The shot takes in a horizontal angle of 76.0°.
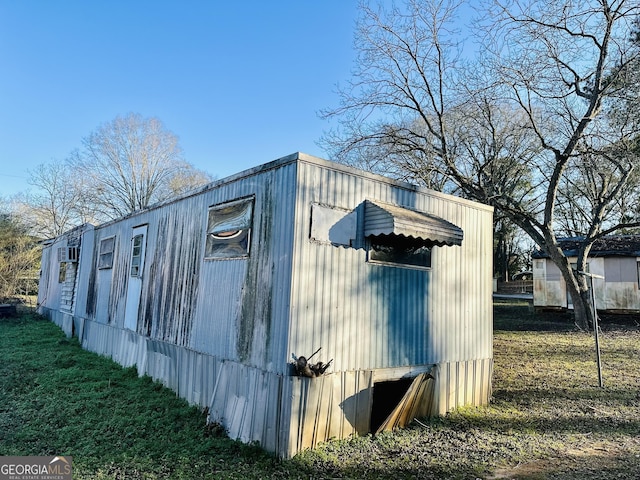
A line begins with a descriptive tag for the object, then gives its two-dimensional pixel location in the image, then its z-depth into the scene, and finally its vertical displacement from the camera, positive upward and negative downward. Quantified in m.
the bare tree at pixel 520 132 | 9.98 +4.86
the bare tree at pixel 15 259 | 17.42 +0.77
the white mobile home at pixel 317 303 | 4.05 -0.14
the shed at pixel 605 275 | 14.80 +1.09
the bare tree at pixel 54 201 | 25.86 +4.92
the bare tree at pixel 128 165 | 25.66 +7.37
